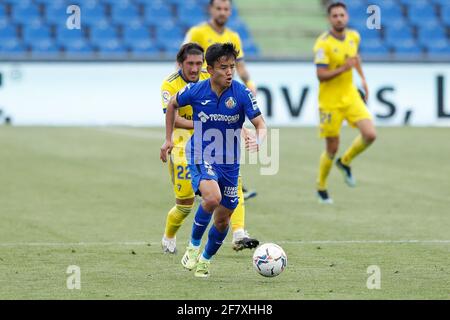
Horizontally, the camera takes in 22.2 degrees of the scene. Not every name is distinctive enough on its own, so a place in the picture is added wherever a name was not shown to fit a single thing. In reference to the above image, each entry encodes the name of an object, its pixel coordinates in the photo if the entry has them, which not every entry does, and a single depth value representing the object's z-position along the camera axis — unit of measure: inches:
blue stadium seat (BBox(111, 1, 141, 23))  1103.0
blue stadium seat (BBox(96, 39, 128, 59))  1043.3
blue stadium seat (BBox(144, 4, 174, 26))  1106.7
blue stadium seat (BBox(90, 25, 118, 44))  1059.6
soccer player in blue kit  345.4
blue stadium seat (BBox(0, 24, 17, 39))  1035.9
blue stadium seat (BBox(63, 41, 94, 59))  1024.2
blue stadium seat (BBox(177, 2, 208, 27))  1100.5
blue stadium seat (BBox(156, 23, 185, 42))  1079.6
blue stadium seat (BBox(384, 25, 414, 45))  1128.8
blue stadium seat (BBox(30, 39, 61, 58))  1024.9
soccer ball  339.6
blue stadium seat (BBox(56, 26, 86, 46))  1048.5
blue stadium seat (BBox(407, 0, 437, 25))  1169.3
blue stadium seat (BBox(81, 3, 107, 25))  1081.4
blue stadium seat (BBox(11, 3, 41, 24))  1072.2
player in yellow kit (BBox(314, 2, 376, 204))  554.3
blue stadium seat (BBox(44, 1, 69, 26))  1068.5
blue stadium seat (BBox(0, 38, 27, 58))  1015.0
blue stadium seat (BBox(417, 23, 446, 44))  1133.7
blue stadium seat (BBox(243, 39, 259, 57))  1067.7
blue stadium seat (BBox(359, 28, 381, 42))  1120.3
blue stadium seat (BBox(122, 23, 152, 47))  1068.0
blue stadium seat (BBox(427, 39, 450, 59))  1103.6
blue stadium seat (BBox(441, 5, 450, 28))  1161.4
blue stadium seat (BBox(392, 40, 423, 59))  1102.4
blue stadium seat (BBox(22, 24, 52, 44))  1046.4
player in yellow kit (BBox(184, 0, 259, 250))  531.8
